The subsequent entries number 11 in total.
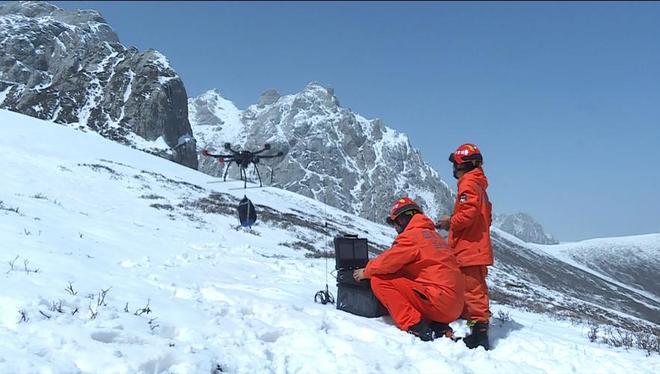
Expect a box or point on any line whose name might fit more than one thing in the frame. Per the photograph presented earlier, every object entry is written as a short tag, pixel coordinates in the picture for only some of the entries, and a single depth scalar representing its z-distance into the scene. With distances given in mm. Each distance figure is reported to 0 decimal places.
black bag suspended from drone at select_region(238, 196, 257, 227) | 21078
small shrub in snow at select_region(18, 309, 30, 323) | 4773
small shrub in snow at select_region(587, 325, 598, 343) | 7995
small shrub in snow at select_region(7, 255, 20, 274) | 6367
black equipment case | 7590
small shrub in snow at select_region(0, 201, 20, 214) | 11773
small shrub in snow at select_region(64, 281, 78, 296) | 5900
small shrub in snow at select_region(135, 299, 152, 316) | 5779
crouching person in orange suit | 6762
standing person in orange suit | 7273
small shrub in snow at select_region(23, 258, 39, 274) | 6470
